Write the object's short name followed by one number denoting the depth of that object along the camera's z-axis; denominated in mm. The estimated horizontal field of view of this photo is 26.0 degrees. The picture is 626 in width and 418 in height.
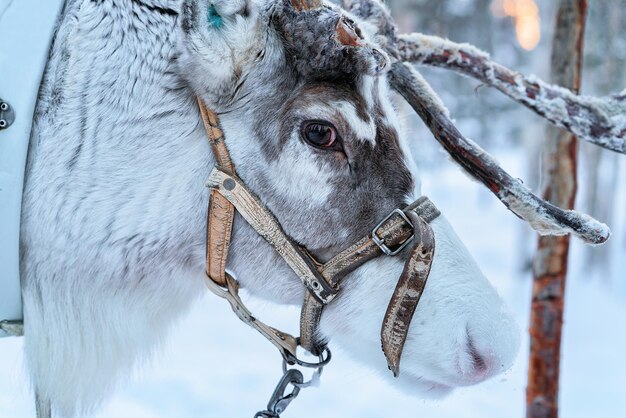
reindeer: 1166
